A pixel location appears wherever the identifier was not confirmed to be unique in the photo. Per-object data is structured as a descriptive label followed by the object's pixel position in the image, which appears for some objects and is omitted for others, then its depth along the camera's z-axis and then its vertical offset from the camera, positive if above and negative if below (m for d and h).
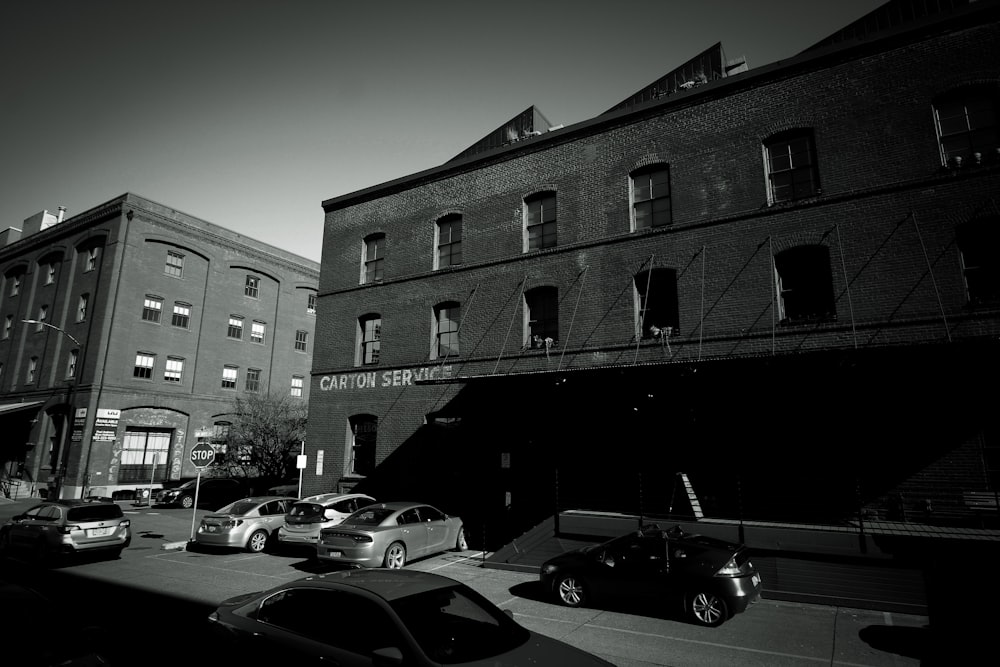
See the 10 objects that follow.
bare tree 32.50 +0.47
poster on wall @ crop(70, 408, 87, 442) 32.03 +1.30
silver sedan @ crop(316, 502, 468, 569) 13.13 -2.12
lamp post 32.15 +0.13
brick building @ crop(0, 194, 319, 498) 33.47 +6.96
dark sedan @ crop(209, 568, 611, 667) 4.65 -1.57
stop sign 17.27 -0.24
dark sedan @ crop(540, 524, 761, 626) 9.09 -2.08
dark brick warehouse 13.60 +4.36
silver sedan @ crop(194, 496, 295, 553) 15.83 -2.17
